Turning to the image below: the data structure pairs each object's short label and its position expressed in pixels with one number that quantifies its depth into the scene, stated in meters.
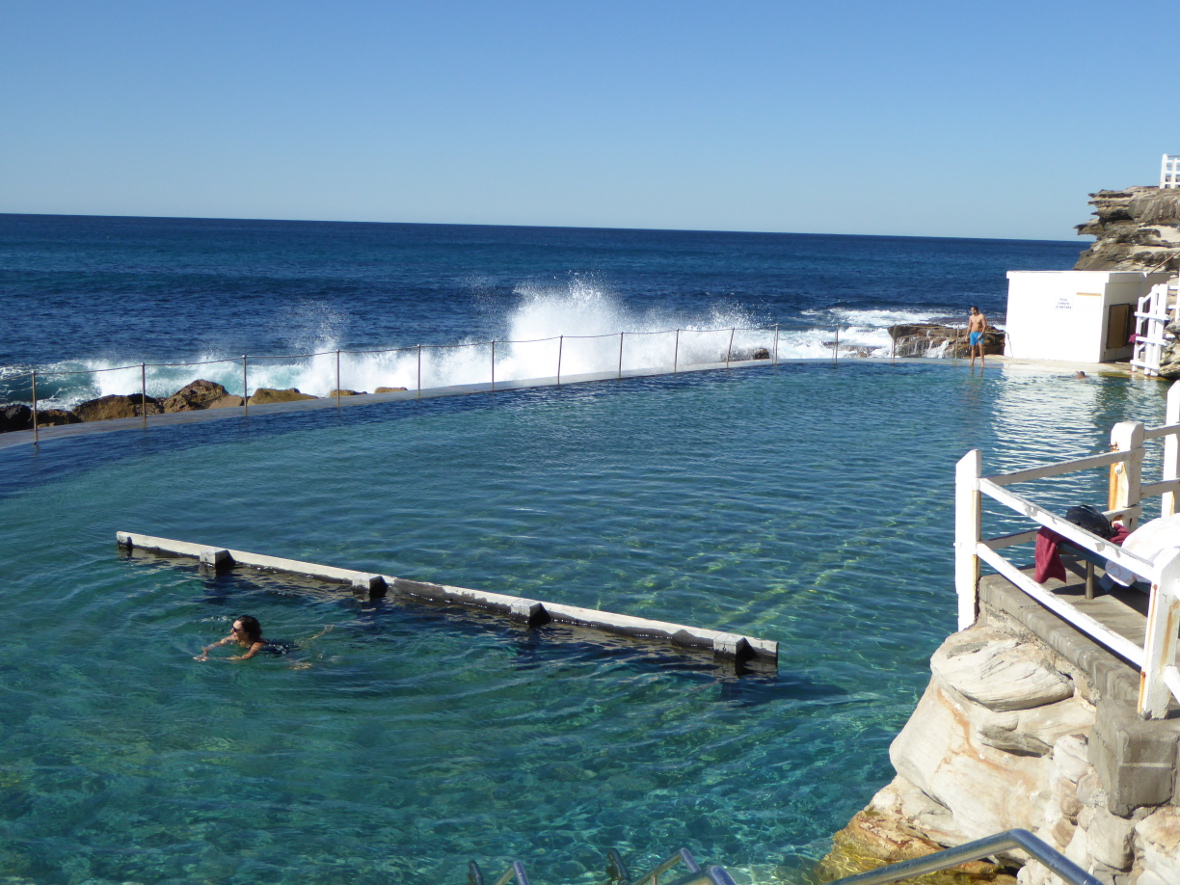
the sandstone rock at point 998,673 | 5.39
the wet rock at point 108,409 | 23.55
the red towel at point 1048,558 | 6.17
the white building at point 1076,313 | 28.50
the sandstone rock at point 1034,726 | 5.23
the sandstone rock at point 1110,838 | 4.59
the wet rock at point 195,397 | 25.28
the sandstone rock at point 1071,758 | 4.96
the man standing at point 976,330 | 29.30
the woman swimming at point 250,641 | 9.16
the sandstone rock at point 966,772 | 5.50
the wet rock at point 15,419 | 21.61
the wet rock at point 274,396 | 25.00
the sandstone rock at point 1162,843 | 4.32
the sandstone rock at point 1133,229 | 49.46
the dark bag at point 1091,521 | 6.16
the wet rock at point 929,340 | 36.53
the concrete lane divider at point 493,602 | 9.09
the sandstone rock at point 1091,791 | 4.75
